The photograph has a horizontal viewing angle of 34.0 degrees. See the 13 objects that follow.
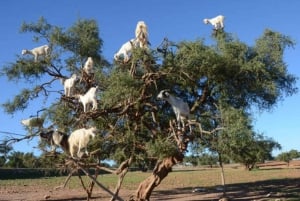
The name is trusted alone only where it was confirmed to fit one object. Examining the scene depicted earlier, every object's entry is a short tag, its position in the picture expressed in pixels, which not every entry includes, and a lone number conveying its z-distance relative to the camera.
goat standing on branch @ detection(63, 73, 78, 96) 15.48
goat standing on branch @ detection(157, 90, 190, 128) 14.78
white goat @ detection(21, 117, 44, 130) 14.25
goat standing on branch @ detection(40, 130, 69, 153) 10.91
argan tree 15.58
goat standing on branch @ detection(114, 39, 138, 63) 15.85
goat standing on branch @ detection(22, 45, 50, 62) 18.27
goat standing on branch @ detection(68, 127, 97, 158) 10.86
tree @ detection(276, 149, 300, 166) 84.64
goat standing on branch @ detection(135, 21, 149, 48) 15.88
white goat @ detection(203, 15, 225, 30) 18.61
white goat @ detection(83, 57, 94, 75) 16.23
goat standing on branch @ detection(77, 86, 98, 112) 14.14
